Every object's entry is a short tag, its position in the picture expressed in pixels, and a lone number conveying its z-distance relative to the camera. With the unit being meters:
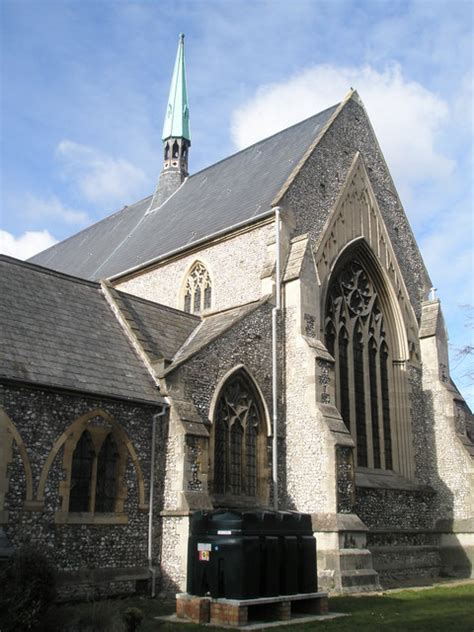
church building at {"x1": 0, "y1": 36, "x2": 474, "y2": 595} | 14.80
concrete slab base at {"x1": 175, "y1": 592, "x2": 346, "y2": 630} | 11.79
